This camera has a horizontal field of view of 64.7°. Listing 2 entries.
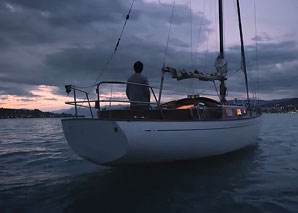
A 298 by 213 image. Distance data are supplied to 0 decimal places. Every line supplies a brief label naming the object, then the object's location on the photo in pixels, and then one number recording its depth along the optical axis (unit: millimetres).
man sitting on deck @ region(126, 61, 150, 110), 5688
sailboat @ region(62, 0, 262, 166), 4398
